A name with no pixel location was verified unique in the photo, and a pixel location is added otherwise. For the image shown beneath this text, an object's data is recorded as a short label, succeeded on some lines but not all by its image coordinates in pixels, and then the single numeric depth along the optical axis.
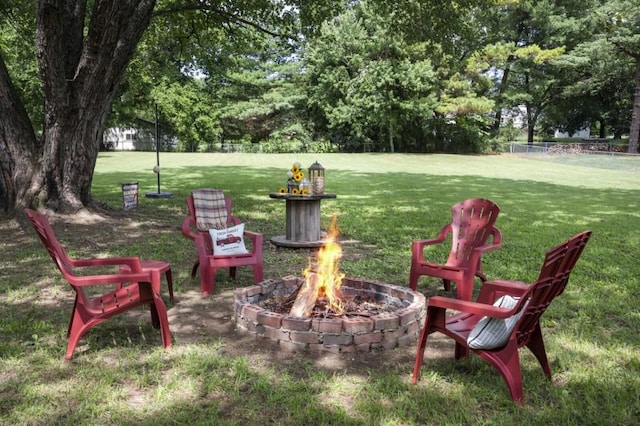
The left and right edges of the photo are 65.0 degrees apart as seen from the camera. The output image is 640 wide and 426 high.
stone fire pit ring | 3.41
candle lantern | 7.05
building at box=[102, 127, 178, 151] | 43.88
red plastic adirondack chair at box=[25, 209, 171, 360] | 3.27
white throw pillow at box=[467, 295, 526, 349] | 2.83
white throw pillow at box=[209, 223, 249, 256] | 5.21
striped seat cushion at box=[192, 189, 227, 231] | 5.74
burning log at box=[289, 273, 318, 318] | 3.67
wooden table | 7.00
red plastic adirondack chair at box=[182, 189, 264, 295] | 4.80
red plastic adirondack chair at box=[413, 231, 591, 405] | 2.66
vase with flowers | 7.02
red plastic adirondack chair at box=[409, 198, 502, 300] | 4.47
